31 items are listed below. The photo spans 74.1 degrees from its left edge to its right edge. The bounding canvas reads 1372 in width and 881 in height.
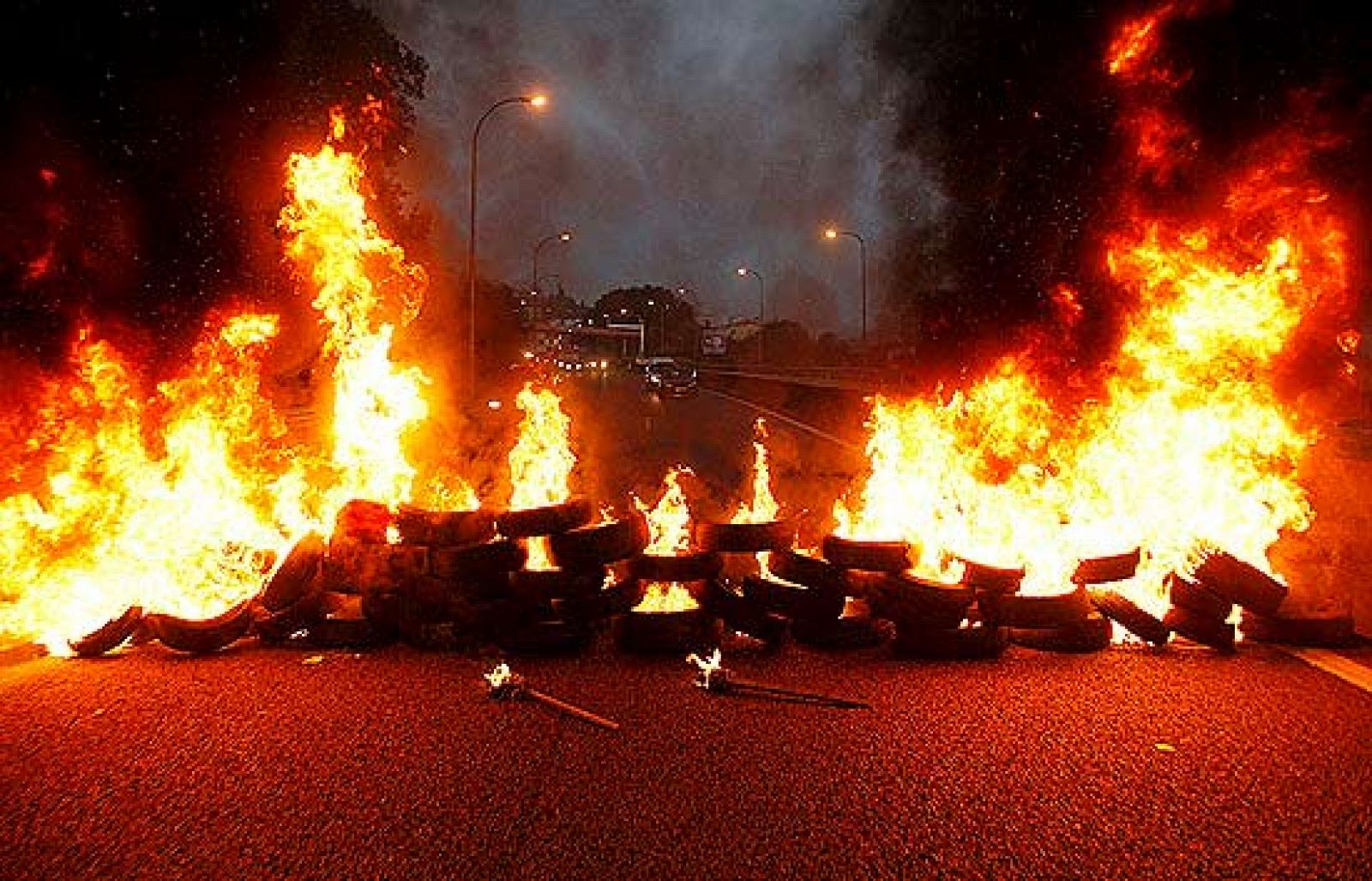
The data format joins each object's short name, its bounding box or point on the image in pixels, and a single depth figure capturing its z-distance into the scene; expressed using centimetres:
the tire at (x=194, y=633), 693
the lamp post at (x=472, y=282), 3106
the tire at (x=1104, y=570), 726
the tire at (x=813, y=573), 719
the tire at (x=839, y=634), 705
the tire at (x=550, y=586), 711
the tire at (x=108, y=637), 689
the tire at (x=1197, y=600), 698
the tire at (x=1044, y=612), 694
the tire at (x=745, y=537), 757
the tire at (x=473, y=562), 717
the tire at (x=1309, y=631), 695
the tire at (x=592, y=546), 719
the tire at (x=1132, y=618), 696
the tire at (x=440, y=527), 729
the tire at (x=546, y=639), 695
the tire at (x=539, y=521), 734
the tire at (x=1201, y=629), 689
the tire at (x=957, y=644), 684
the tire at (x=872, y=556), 728
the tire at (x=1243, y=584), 696
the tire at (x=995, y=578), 702
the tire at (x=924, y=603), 684
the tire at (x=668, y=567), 744
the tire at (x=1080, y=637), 696
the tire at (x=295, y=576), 726
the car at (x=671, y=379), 4894
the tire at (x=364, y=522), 752
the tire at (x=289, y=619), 722
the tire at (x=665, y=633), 689
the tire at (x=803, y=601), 712
